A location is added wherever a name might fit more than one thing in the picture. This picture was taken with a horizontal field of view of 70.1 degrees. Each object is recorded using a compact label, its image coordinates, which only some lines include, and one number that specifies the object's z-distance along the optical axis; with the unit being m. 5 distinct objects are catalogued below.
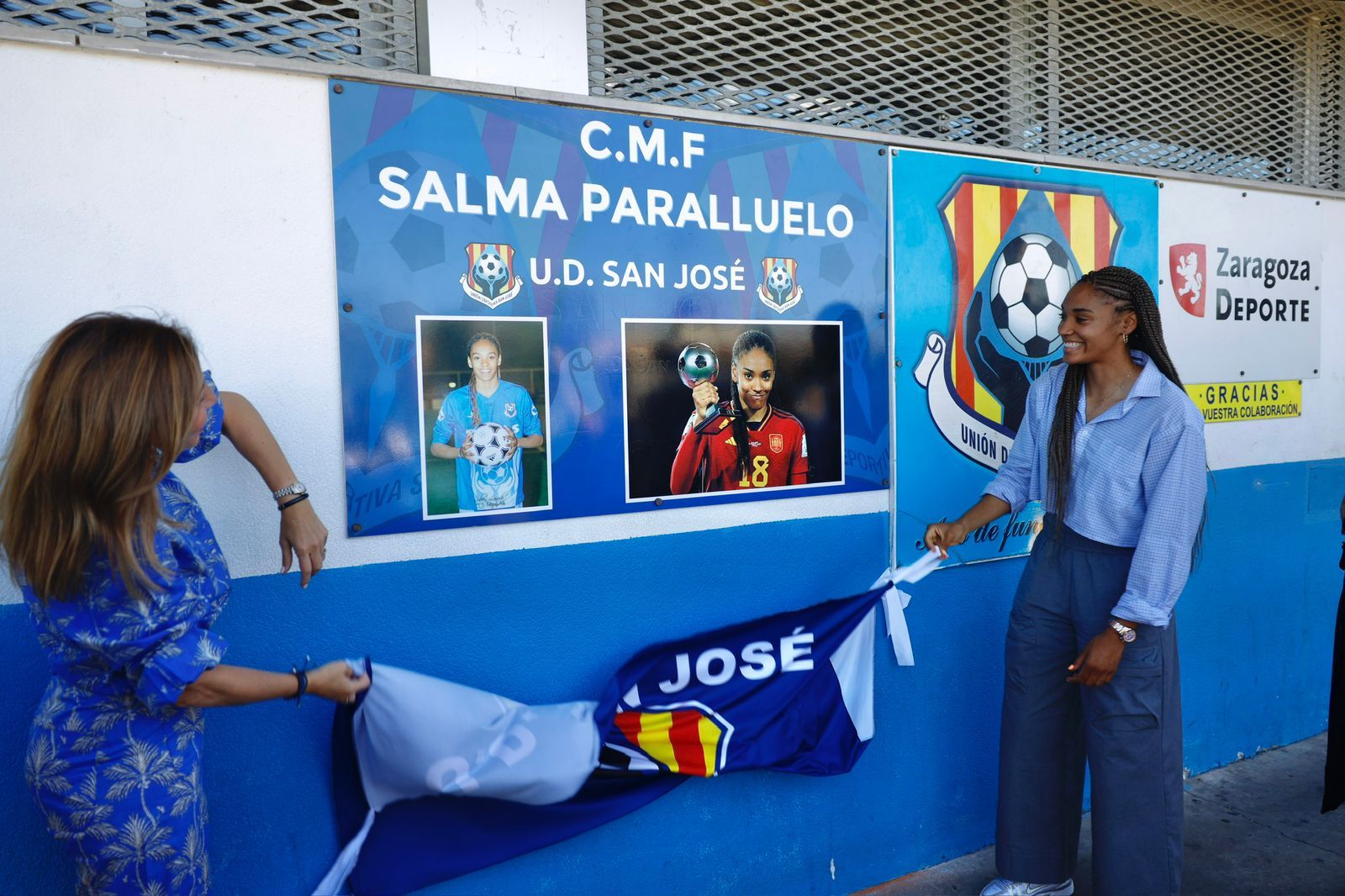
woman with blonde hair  1.55
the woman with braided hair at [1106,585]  2.54
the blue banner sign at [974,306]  3.10
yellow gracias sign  3.83
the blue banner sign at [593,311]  2.32
